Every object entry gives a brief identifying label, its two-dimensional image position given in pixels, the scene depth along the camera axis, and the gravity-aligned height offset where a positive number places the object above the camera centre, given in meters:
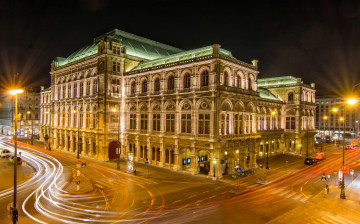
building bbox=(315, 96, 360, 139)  112.75 +0.25
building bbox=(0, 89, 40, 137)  96.06 +2.52
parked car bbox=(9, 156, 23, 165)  41.84 -7.37
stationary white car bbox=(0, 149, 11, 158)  50.72 -7.27
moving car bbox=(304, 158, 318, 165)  46.44 -8.15
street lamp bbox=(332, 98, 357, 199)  25.62 -7.88
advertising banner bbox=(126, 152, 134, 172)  37.06 -6.56
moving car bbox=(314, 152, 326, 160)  50.82 -7.84
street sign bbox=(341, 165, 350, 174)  25.59 -5.30
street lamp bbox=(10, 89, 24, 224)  15.01 -5.87
